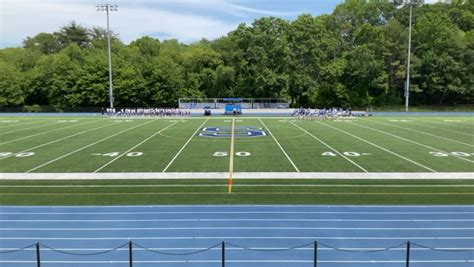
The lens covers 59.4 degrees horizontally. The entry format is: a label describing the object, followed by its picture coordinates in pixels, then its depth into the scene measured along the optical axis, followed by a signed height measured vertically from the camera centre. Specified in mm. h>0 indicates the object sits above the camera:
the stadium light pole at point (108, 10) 52312 +10590
